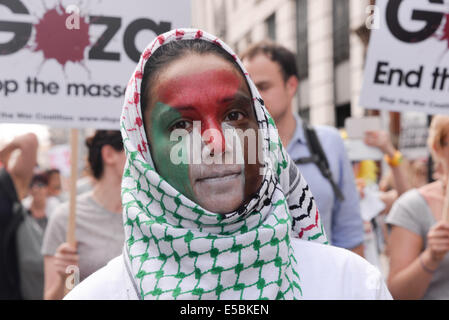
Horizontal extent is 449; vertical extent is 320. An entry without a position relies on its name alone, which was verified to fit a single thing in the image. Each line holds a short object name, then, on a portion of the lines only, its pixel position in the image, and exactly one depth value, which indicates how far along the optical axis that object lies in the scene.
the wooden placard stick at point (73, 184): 2.63
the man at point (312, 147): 3.08
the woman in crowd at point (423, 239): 2.69
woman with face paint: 1.29
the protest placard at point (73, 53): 2.57
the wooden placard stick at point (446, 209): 2.67
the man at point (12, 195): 3.65
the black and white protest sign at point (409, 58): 2.92
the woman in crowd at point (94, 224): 2.85
